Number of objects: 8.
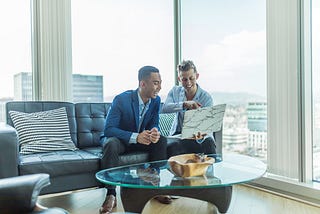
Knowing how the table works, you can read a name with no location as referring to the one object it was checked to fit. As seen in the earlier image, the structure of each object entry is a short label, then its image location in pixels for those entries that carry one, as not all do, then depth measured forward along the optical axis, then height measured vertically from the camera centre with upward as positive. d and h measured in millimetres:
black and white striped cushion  2414 -215
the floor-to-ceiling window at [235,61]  2957 +440
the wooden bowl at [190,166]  1689 -348
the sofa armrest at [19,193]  1040 -303
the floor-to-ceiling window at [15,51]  3188 +568
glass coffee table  1598 -415
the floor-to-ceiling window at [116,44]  3535 +736
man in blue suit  2322 -125
